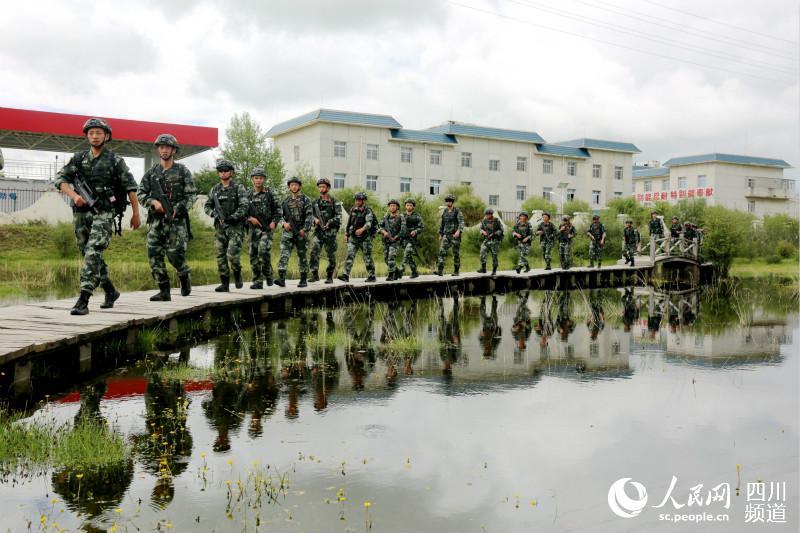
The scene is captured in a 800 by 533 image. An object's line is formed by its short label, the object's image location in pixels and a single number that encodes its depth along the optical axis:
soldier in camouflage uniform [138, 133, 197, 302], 11.42
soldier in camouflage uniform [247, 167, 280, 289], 14.35
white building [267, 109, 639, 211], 52.84
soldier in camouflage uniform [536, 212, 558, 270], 26.99
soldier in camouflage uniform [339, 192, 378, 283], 17.27
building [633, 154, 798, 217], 74.88
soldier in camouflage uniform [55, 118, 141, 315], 9.52
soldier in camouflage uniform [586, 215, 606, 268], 28.68
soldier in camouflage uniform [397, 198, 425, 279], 19.61
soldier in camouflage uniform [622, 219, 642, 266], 29.80
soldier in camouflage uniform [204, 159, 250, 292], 13.27
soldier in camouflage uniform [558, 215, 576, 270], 27.19
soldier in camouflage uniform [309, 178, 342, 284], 15.88
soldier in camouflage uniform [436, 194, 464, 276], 21.08
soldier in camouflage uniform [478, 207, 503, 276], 22.34
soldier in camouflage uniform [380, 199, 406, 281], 19.08
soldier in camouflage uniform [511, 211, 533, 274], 24.81
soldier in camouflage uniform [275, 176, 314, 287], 15.26
